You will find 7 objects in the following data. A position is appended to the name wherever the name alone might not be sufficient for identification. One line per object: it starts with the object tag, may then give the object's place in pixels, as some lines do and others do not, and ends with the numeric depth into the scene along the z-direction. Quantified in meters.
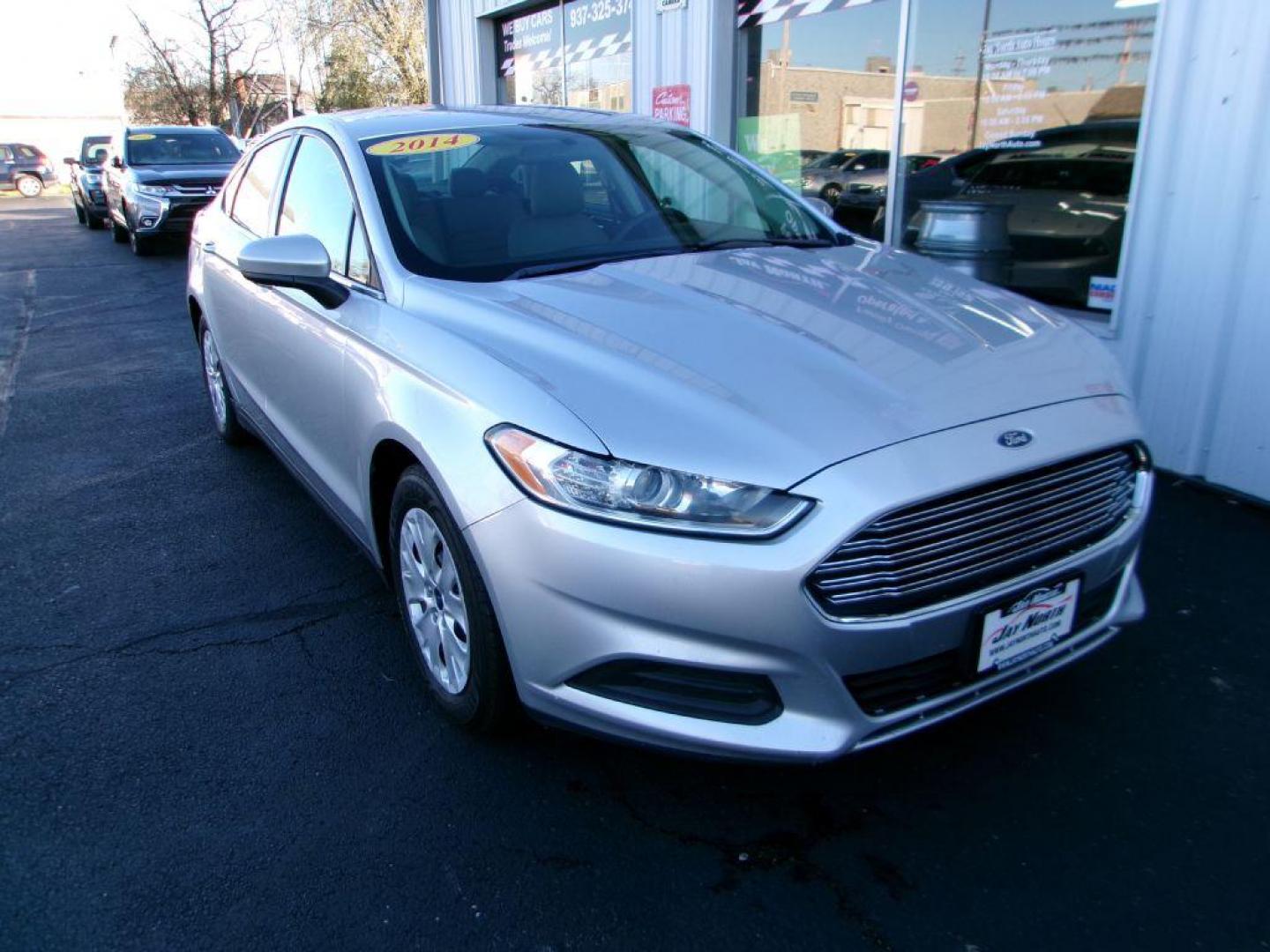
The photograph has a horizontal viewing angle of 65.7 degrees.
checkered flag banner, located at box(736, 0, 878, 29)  7.19
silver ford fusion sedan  2.04
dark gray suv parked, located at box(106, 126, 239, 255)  13.88
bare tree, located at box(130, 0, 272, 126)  37.41
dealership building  4.21
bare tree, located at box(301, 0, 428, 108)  27.81
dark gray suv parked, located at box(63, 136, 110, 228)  18.94
